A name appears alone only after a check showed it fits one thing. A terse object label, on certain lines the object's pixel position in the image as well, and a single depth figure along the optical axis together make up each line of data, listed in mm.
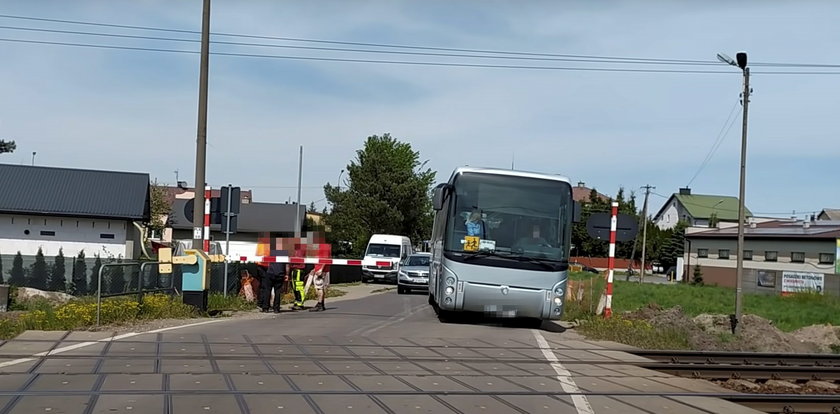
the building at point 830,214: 116625
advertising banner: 55906
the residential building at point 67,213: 39688
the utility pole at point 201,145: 18156
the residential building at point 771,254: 61250
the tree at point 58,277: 28516
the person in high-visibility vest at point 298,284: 20031
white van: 46312
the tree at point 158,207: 58528
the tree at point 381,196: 70625
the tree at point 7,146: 47466
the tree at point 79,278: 27812
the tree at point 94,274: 25878
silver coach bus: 16141
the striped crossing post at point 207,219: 17859
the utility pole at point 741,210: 26281
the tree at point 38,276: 28312
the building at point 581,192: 140125
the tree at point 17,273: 28219
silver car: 33406
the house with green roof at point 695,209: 117062
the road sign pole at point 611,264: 18341
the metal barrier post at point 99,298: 13219
